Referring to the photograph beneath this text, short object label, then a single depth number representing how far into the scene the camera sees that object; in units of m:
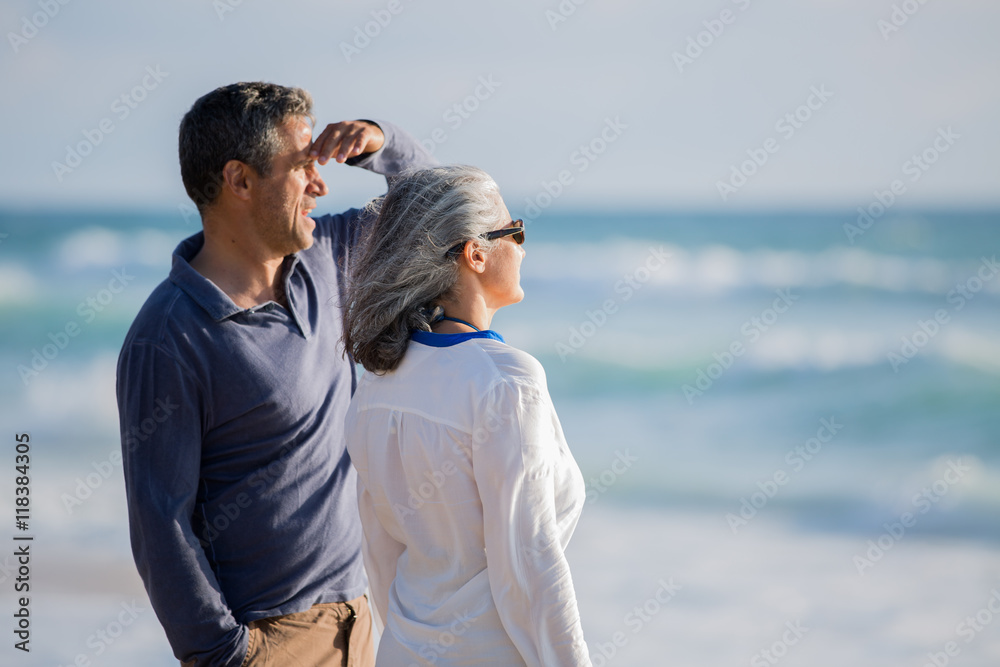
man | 4.40
